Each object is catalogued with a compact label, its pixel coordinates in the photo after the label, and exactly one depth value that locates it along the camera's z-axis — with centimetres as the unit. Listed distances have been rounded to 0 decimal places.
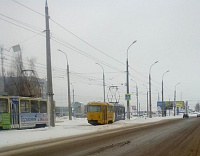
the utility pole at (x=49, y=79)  2238
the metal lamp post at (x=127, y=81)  4038
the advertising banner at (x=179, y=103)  11314
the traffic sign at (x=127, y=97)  3987
